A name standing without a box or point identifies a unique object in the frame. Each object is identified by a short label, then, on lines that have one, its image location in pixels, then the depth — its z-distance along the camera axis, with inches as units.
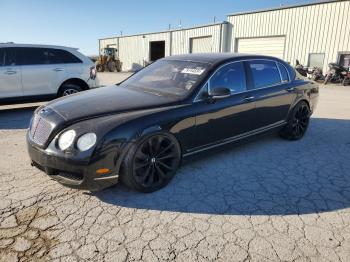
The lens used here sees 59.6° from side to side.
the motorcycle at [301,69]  704.4
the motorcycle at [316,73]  692.7
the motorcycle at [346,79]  642.2
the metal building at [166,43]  911.0
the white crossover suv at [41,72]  284.2
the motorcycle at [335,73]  661.3
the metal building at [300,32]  668.1
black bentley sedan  123.9
